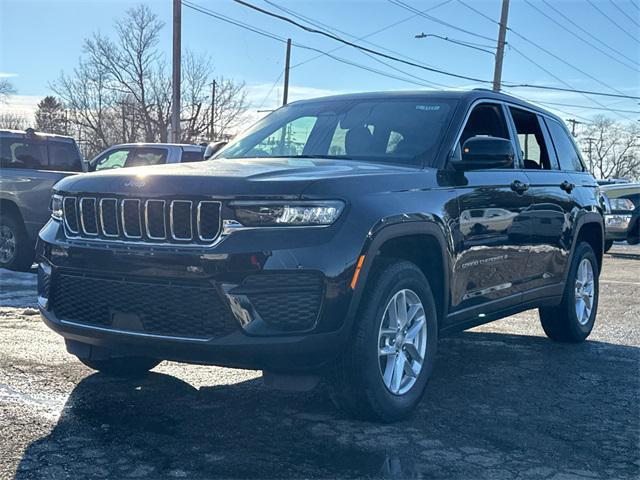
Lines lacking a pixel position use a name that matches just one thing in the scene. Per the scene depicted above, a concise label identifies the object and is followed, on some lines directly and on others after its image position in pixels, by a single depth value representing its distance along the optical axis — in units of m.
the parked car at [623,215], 16.02
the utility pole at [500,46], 28.48
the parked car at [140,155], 12.22
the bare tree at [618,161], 114.44
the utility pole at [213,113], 53.40
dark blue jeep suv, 3.61
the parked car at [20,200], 10.61
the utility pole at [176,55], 20.55
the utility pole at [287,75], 36.36
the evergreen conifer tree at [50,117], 61.59
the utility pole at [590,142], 92.84
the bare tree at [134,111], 51.72
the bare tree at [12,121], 69.94
